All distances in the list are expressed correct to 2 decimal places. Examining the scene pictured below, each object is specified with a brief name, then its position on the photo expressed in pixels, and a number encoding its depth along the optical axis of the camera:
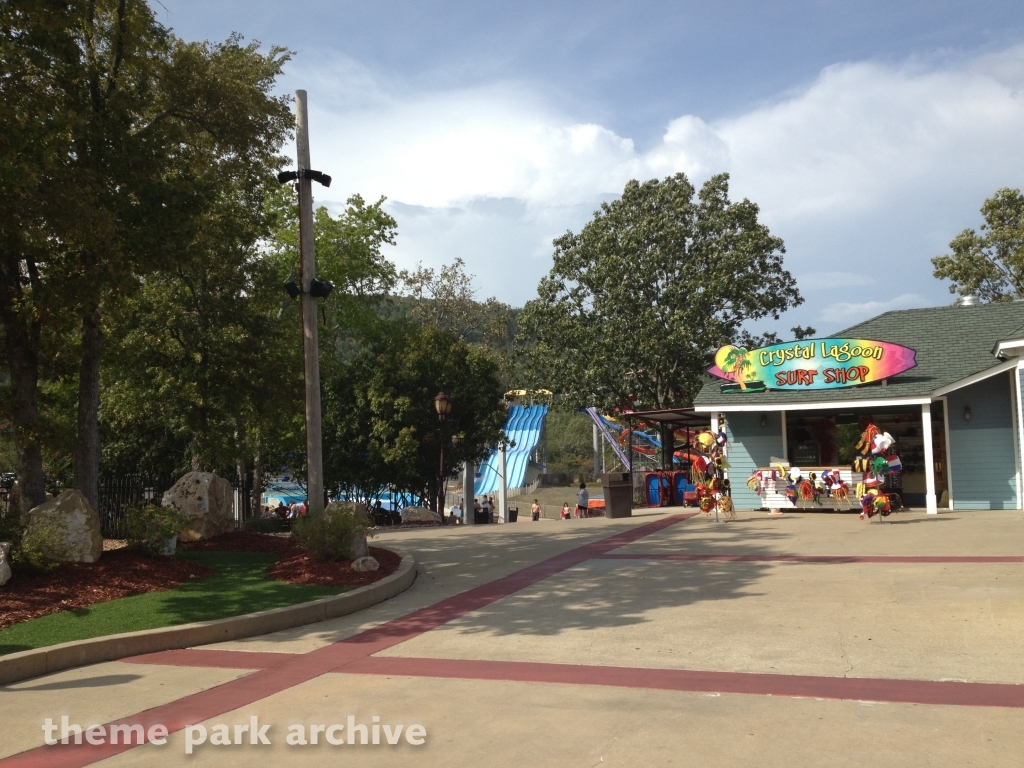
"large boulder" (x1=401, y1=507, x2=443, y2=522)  24.40
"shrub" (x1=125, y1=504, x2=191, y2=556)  12.15
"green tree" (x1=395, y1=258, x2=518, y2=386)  48.97
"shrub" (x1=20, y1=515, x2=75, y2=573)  10.33
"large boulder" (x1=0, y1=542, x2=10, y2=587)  9.85
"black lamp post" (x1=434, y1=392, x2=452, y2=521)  22.91
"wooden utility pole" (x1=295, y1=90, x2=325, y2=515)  12.88
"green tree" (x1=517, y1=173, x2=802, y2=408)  30.12
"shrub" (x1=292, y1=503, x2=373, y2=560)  12.16
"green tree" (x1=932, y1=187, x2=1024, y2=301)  35.41
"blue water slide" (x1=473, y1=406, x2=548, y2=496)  53.73
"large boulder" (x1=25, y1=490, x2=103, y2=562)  10.64
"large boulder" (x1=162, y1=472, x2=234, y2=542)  15.23
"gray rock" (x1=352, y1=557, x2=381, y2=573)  11.91
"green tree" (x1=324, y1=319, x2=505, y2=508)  25.27
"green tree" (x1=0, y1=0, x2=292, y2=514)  10.70
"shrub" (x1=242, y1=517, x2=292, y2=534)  19.27
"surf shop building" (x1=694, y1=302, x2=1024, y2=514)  19.78
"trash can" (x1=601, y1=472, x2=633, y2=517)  21.61
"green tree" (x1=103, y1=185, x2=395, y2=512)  17.22
